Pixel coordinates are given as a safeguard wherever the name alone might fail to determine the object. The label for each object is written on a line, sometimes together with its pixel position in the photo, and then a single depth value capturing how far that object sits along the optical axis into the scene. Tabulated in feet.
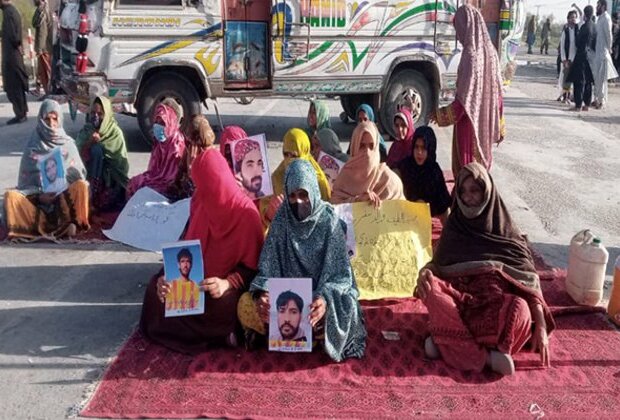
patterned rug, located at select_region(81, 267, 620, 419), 11.00
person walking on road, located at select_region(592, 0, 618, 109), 41.06
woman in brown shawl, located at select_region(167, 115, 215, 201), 14.48
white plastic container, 14.73
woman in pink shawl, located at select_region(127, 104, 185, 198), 19.93
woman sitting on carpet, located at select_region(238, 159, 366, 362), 12.20
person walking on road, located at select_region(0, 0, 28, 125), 32.91
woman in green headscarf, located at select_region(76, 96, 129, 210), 20.85
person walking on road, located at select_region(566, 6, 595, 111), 40.65
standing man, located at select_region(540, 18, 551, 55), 96.17
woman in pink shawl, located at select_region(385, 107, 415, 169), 19.15
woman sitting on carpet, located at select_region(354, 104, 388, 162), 20.03
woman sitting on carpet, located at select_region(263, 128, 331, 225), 16.21
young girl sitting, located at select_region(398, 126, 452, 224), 17.43
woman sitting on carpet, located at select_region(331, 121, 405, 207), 16.08
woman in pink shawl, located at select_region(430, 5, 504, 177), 16.88
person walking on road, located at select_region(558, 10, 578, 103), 42.11
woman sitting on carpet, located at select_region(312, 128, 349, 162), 19.31
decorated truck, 26.43
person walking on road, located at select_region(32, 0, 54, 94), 39.68
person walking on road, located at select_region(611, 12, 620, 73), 55.18
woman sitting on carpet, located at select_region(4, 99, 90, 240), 18.71
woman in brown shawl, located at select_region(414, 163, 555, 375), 12.08
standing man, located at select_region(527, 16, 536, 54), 100.27
